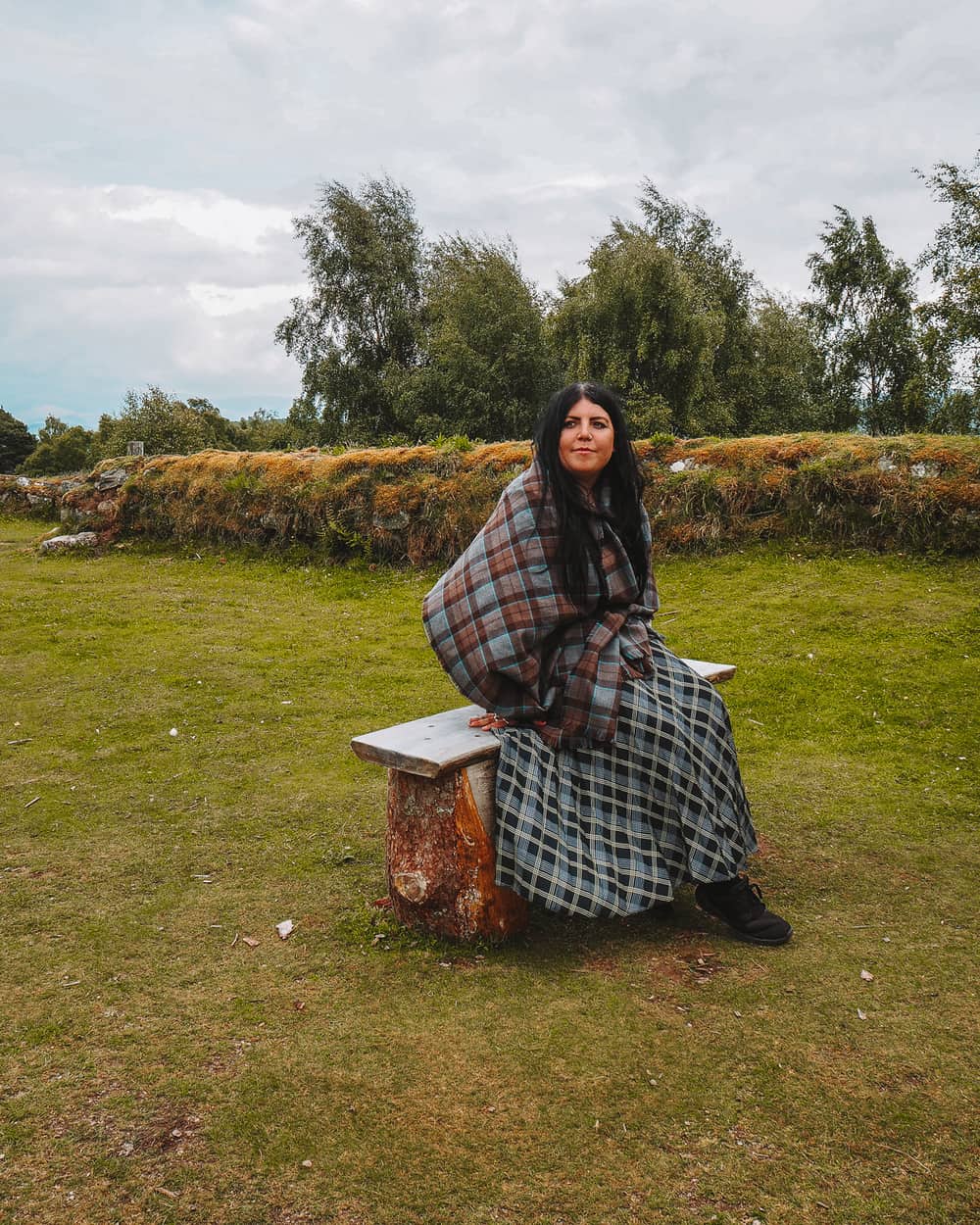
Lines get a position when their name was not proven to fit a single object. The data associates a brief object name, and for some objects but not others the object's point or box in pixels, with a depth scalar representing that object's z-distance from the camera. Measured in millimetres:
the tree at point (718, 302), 22906
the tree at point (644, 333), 21078
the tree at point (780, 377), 26312
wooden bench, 2914
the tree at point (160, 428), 21578
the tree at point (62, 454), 40219
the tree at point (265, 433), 33812
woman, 2988
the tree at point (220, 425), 37781
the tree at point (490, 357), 23422
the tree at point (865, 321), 29188
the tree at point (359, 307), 28234
